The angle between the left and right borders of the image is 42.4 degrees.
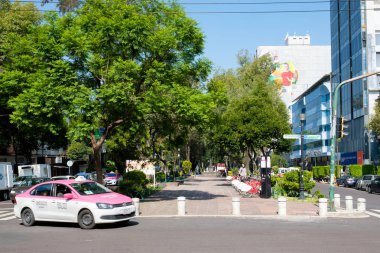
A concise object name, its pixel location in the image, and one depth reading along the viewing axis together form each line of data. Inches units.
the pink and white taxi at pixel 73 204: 606.5
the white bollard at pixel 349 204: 838.5
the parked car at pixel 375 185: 1557.9
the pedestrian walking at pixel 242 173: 1827.0
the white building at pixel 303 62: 5708.7
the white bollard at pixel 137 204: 765.2
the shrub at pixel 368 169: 2236.1
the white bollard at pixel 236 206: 763.4
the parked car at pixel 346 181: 2057.1
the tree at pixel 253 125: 1706.4
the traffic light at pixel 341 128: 847.1
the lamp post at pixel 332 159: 800.8
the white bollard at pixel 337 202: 918.4
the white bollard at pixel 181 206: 767.7
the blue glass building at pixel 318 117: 3580.2
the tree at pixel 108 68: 878.4
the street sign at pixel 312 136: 992.9
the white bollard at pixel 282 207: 753.0
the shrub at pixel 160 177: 2161.7
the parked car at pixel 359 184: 1843.0
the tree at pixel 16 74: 947.3
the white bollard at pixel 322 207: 744.0
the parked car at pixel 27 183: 1218.3
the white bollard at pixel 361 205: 826.2
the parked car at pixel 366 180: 1741.1
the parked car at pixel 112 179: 1973.4
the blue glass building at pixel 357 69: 2623.0
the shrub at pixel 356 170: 2338.8
